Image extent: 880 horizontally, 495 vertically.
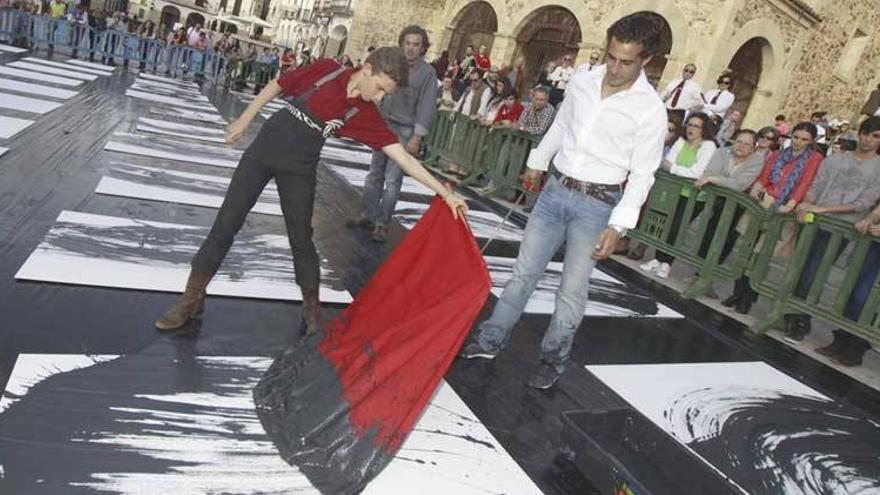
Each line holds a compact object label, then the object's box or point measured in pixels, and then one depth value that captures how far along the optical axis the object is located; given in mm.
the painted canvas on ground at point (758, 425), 2920
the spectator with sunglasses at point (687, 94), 10156
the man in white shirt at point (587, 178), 2854
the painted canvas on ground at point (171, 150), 6609
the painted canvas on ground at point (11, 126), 6000
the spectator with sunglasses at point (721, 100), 9969
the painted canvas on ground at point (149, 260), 3371
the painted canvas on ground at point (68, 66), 12447
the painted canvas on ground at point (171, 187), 5109
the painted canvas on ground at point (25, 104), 7305
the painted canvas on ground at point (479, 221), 6312
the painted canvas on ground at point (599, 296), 4797
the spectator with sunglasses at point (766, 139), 6791
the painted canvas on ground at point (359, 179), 7559
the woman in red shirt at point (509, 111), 9367
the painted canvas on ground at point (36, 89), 8625
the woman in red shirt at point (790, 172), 5535
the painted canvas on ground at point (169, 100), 10852
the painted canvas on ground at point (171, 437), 1938
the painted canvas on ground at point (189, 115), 9523
